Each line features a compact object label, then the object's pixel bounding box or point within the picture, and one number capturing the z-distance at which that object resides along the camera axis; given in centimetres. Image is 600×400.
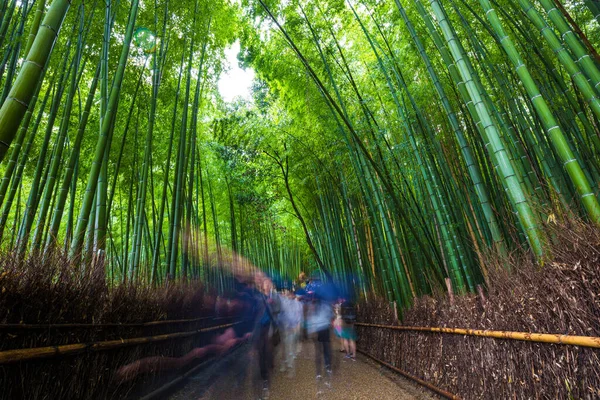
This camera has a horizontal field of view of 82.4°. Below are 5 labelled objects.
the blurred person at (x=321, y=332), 387
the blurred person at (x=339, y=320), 534
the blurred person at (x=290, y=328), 441
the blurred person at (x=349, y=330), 504
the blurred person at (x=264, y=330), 352
